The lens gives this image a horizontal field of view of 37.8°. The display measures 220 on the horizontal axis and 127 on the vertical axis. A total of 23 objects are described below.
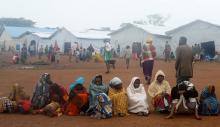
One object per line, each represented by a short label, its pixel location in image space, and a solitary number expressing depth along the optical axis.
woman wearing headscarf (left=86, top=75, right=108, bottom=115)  6.63
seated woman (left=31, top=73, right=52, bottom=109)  6.96
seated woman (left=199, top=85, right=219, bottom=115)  6.46
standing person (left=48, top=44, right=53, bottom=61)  23.35
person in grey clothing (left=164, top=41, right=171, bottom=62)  22.42
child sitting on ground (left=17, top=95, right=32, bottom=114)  6.79
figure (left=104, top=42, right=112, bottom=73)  13.35
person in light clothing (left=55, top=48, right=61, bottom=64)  22.01
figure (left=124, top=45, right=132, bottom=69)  16.24
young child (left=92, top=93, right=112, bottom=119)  6.42
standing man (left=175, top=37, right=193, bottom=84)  7.45
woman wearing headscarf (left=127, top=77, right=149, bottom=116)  6.64
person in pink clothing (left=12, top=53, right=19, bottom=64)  21.82
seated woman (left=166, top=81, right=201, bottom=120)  6.30
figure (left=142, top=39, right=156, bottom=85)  10.03
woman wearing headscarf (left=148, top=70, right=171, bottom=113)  6.55
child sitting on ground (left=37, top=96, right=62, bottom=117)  6.63
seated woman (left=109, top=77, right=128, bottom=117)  6.56
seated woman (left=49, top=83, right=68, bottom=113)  6.87
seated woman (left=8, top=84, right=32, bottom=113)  6.80
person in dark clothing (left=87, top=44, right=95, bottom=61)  24.35
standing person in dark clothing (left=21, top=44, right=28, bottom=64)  21.46
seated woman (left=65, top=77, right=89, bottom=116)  6.74
